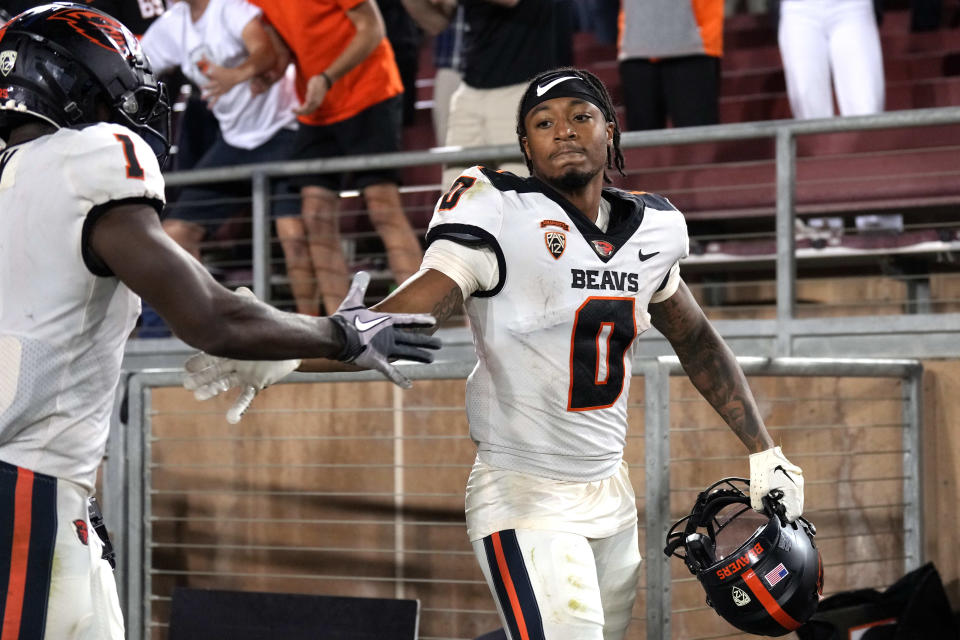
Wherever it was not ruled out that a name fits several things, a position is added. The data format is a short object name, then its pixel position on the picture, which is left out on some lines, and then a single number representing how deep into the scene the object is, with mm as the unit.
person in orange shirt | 11078
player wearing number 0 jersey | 6094
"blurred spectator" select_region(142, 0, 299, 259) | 11648
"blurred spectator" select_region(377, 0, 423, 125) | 12914
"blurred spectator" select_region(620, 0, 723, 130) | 11359
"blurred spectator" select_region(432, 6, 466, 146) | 12727
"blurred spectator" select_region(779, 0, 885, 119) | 11086
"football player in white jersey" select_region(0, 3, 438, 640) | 4504
